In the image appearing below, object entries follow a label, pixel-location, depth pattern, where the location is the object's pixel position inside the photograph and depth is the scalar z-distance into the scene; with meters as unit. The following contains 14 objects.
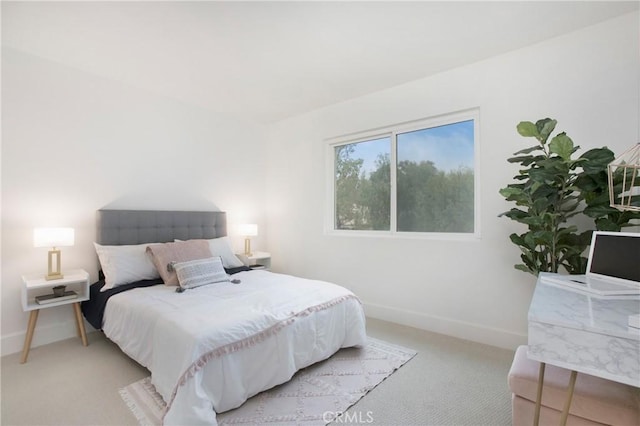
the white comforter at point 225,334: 1.72
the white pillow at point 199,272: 2.76
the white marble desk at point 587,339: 0.93
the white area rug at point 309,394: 1.82
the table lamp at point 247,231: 4.22
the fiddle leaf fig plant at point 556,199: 1.94
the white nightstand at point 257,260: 4.05
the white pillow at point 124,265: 2.87
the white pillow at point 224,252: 3.54
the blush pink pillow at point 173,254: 2.91
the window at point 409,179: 3.13
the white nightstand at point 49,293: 2.51
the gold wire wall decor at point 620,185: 1.81
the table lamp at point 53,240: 2.55
